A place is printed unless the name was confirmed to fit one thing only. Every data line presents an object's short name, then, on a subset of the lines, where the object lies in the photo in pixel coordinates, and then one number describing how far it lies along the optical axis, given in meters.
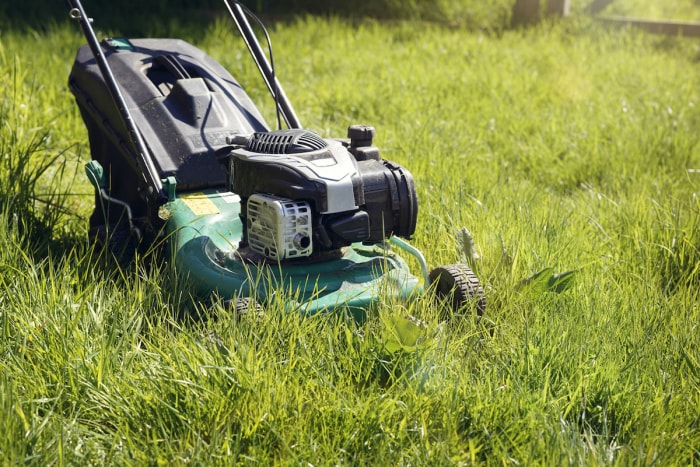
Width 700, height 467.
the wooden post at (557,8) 6.55
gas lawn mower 2.10
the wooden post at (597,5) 6.94
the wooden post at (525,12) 6.53
